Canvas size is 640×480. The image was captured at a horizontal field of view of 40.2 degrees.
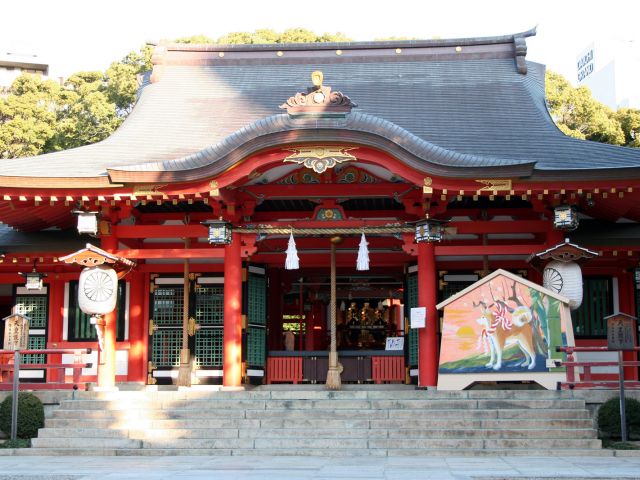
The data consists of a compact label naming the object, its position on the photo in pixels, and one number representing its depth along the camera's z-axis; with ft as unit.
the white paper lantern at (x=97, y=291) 49.39
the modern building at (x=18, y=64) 248.11
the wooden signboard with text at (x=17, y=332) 46.50
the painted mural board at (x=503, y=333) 45.55
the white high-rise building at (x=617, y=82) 163.84
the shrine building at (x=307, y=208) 48.44
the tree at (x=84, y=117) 114.83
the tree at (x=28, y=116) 110.14
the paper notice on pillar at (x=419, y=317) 48.91
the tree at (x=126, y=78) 120.78
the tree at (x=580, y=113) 113.19
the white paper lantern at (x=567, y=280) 47.42
